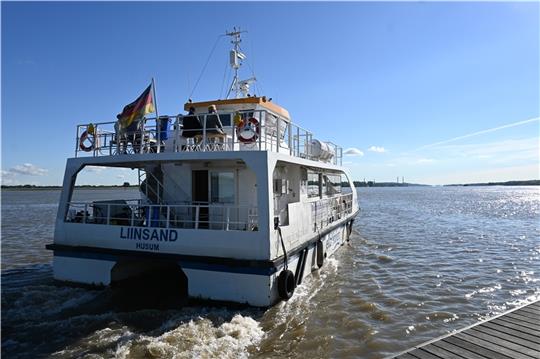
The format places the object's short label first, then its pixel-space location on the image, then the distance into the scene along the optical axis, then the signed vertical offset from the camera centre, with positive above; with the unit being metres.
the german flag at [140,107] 9.95 +2.30
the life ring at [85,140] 10.36 +1.51
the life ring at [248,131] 9.05 +1.50
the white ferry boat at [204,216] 8.12 -0.55
